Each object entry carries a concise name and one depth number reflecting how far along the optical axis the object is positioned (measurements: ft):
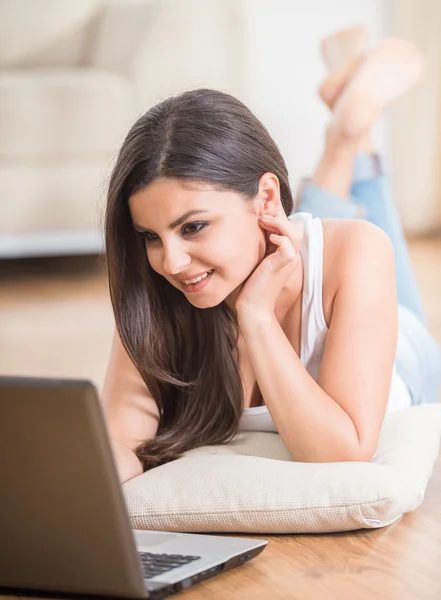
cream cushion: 9.92
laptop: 8.46
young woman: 10.19
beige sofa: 19.24
